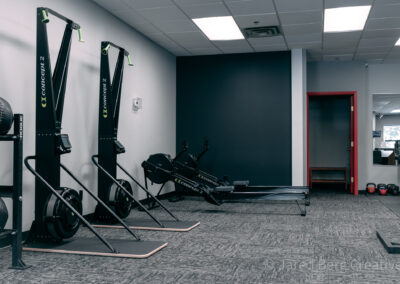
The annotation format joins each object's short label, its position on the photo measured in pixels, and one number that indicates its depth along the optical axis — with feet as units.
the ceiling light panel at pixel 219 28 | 21.21
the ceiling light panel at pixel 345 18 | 19.53
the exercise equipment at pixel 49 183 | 12.97
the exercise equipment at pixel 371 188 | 29.81
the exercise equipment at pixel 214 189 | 20.85
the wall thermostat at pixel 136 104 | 22.76
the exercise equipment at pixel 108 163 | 17.05
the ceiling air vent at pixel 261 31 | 22.49
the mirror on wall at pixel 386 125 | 32.60
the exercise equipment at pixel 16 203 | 10.96
